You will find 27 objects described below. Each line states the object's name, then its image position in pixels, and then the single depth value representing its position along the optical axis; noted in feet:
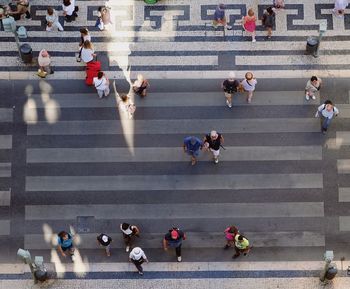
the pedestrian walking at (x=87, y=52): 86.17
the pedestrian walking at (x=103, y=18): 89.61
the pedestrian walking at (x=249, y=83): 84.02
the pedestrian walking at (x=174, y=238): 77.30
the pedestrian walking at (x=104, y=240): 77.97
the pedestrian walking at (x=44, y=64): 86.94
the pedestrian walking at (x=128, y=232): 77.97
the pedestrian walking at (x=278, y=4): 91.66
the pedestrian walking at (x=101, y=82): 84.58
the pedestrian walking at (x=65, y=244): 77.45
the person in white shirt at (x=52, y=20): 89.02
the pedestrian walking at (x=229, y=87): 85.10
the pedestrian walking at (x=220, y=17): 89.56
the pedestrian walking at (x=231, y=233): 77.78
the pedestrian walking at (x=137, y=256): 76.33
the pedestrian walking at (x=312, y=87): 84.71
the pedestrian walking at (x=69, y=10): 89.81
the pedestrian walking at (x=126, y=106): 83.66
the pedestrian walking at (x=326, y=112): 82.28
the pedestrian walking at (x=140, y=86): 85.51
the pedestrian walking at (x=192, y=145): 81.30
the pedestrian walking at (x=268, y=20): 89.20
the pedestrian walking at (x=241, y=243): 77.20
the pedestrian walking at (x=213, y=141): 80.48
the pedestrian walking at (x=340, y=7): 90.89
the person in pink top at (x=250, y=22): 87.94
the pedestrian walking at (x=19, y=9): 91.81
